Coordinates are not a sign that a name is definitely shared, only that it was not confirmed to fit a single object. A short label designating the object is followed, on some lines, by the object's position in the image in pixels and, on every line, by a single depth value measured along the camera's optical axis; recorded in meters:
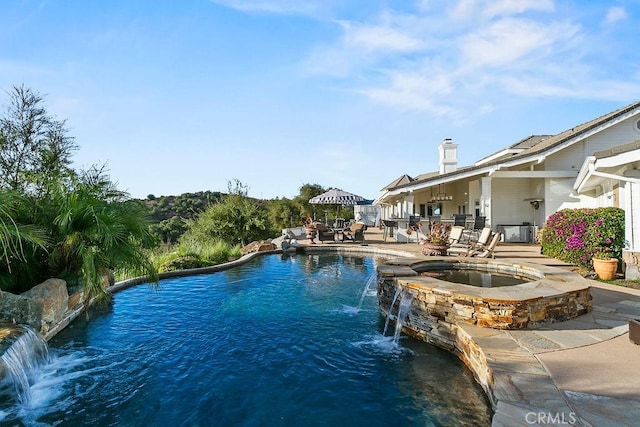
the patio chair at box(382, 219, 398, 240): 17.66
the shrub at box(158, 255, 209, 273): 10.92
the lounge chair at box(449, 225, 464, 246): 11.61
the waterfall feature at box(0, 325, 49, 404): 3.78
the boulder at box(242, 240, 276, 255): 14.73
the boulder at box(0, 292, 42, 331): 4.62
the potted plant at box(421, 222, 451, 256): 9.77
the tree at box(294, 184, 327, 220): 30.22
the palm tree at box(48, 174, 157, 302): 4.97
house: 11.18
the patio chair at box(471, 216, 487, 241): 13.21
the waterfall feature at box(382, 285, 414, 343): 5.82
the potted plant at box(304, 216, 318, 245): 17.01
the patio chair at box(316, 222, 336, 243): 16.88
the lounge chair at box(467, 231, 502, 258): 9.82
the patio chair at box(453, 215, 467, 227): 14.74
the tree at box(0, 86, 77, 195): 9.06
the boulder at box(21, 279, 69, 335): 4.95
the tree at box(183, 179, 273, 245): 16.86
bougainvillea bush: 8.47
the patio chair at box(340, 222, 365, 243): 16.84
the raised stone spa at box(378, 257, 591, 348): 4.77
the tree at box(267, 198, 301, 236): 28.42
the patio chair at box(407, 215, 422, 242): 15.75
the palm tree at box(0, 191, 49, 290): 4.31
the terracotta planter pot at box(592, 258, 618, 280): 7.97
